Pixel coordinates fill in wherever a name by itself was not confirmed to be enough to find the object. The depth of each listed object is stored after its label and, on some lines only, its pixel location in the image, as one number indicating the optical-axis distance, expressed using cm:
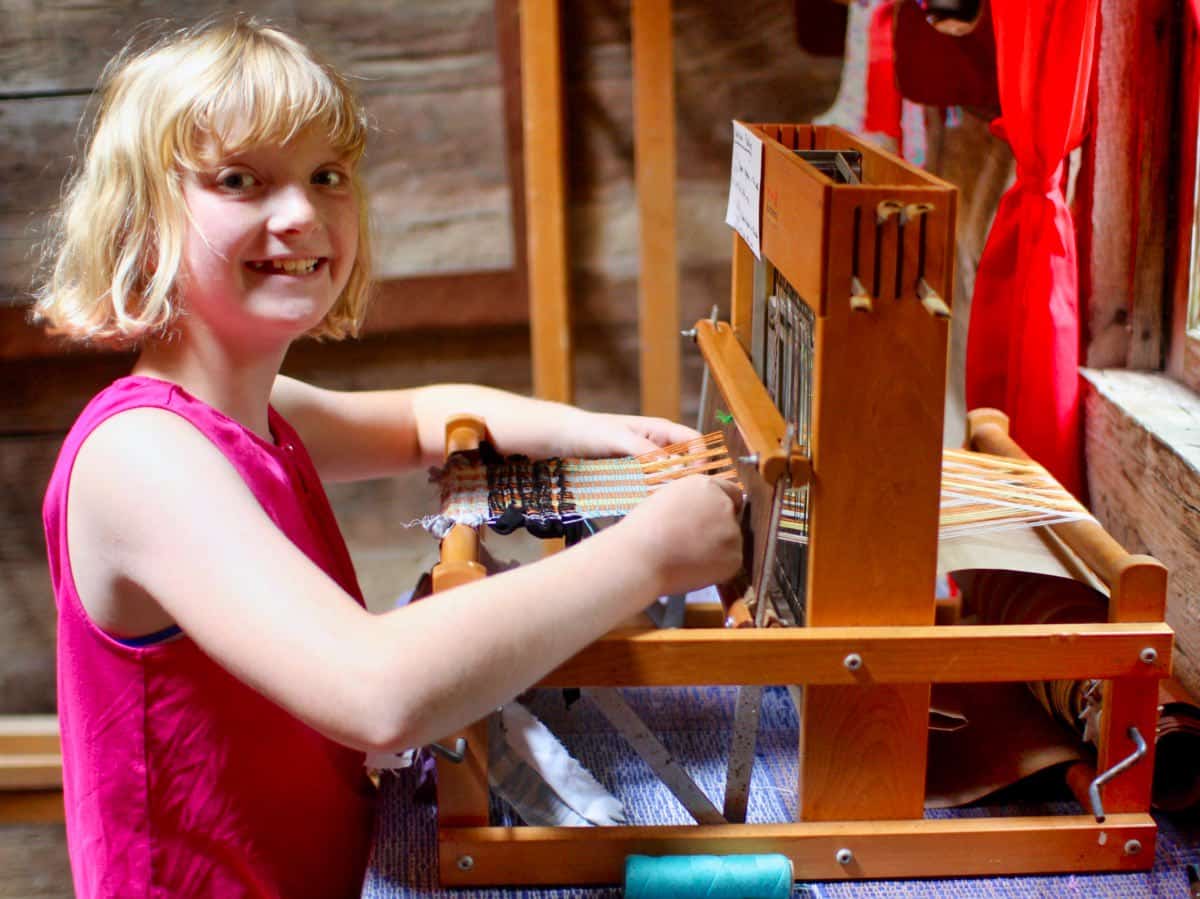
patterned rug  237
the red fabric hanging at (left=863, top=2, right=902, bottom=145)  340
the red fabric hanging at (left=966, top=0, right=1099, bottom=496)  273
